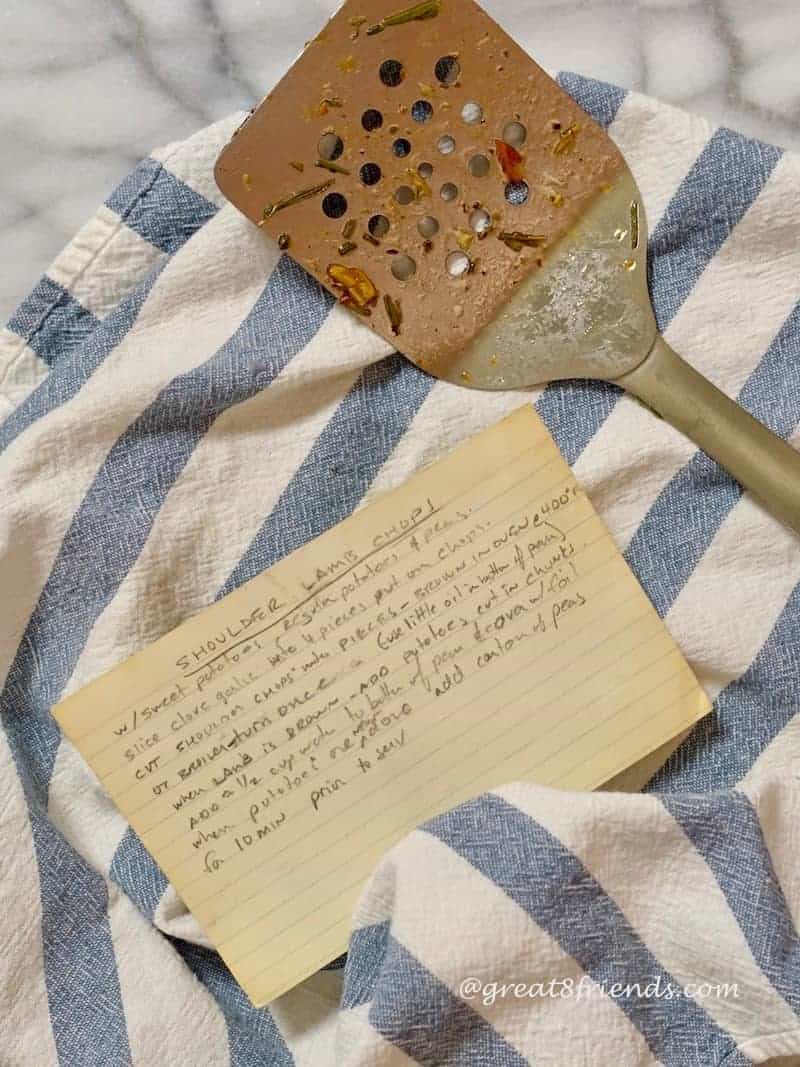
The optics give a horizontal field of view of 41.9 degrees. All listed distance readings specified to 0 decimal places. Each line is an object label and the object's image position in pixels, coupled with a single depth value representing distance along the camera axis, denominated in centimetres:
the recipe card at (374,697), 39
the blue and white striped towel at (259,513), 37
